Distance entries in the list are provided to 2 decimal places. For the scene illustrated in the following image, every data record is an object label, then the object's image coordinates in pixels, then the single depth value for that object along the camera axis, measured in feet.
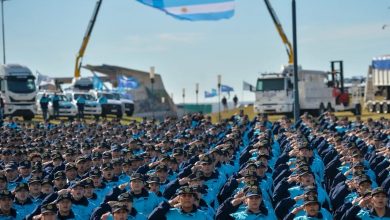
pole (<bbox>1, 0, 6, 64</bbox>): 217.97
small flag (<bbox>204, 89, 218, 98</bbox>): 291.58
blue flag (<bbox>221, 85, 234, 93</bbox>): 258.16
